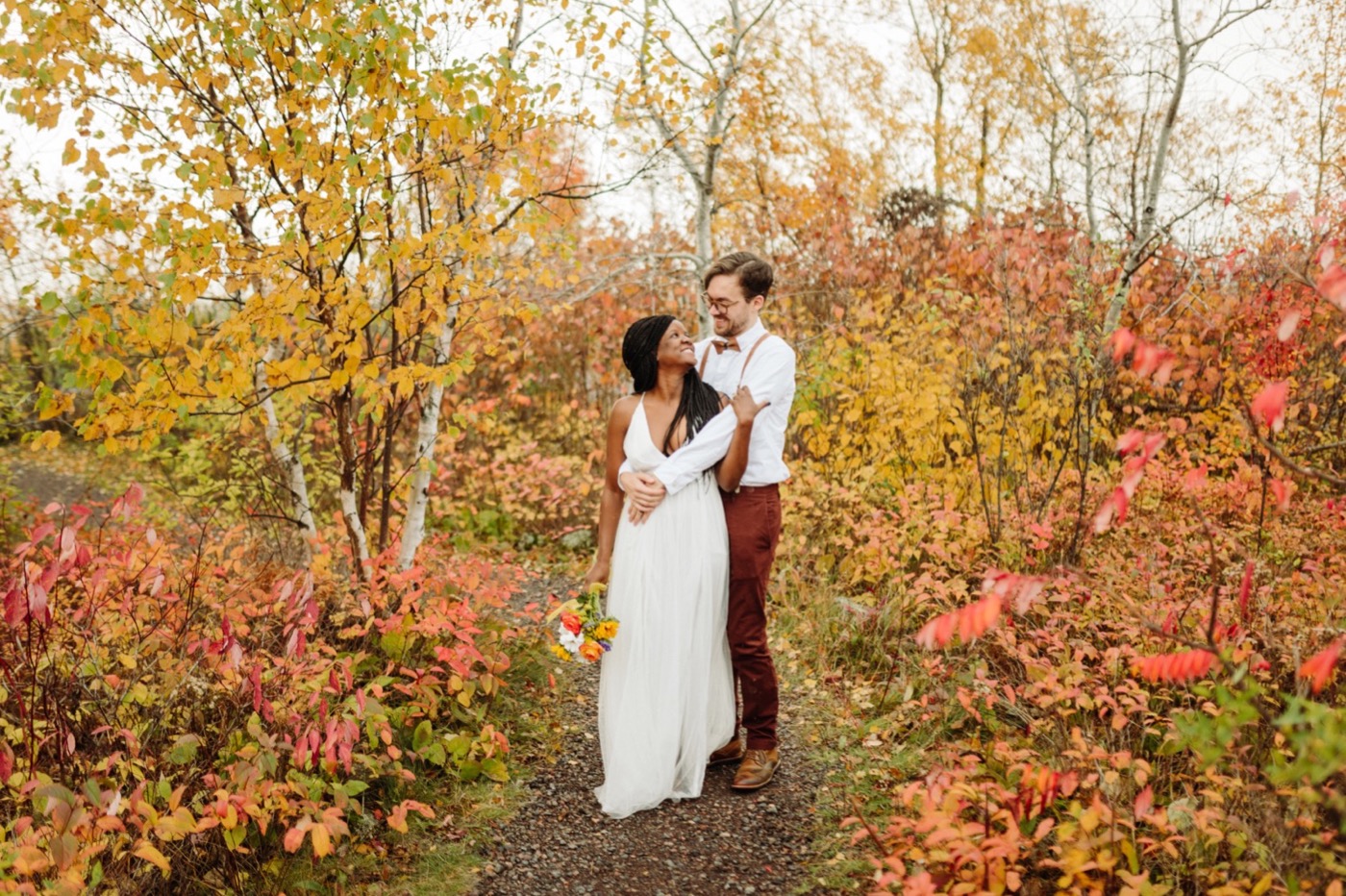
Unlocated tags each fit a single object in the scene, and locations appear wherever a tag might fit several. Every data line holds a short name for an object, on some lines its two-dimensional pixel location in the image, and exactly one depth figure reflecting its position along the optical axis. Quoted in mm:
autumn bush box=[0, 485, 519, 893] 2670
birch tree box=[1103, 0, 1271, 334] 6609
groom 3465
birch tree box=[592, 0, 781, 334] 6277
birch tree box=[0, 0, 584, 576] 3406
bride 3547
